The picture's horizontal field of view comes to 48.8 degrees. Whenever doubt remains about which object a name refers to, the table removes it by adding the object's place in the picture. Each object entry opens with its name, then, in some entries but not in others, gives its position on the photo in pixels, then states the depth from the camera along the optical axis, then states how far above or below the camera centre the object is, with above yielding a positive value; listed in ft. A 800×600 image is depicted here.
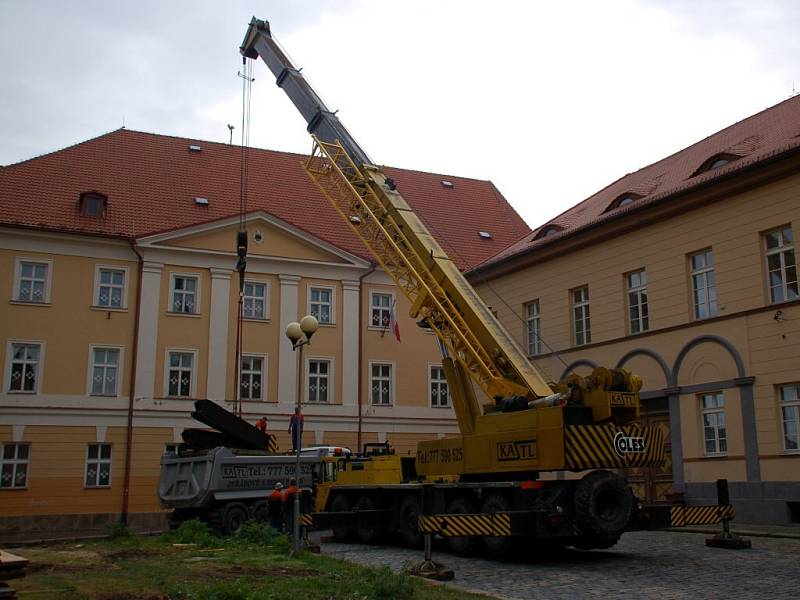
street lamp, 44.62 +7.48
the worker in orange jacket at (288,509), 53.21 -2.21
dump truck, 61.31 +0.00
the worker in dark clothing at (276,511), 54.90 -2.41
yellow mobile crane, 42.57 +1.82
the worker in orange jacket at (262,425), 68.60 +3.61
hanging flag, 95.04 +15.74
